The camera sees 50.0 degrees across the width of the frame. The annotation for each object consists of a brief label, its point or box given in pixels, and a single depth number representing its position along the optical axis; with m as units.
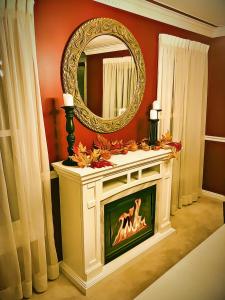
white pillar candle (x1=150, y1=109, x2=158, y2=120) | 2.53
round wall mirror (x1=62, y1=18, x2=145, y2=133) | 2.04
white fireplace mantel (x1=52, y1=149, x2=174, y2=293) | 1.88
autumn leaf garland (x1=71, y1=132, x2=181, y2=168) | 1.90
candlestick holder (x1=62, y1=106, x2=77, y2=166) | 1.86
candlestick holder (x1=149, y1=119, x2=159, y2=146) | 2.55
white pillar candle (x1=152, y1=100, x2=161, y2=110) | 2.57
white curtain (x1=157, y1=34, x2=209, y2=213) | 2.86
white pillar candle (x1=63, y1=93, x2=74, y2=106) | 1.83
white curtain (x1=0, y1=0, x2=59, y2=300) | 1.63
